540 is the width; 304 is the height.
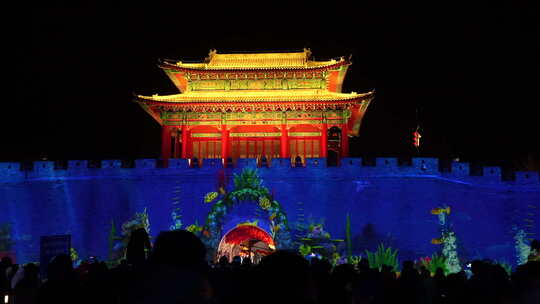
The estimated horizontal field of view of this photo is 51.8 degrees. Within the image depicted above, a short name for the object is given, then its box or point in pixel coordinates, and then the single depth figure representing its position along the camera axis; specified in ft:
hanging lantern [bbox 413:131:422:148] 78.74
